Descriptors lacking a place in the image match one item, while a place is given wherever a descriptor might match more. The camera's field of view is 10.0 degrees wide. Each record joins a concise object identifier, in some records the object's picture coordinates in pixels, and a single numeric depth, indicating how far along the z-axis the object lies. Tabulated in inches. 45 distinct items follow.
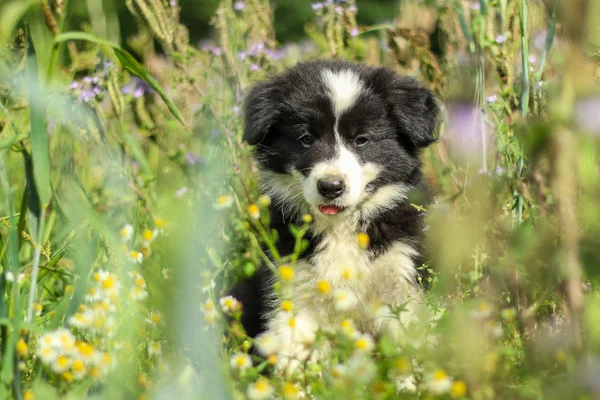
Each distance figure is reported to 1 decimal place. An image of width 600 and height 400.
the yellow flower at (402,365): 89.7
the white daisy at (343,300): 95.5
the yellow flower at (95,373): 94.8
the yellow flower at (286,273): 95.3
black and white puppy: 104.3
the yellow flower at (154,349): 97.6
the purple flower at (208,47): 111.3
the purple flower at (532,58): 104.0
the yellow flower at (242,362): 95.3
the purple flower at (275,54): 112.6
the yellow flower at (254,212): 98.0
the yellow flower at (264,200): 98.5
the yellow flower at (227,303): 97.8
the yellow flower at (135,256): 98.3
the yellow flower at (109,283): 97.1
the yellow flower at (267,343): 95.1
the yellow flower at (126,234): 99.2
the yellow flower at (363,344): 94.9
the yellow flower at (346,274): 96.0
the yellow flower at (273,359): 95.1
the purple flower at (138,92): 110.5
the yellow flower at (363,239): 96.9
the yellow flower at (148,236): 98.4
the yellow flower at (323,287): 95.1
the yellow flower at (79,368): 95.0
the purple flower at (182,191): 108.9
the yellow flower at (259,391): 92.2
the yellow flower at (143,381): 96.6
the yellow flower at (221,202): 99.1
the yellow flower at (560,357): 94.9
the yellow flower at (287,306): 95.6
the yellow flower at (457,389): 82.8
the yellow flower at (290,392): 92.5
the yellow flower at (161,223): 98.7
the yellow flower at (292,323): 95.6
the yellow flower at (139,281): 97.7
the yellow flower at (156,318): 97.1
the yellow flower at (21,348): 96.0
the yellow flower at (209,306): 96.9
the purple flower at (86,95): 108.3
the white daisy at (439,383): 84.3
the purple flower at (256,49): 112.1
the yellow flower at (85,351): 95.2
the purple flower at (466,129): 101.1
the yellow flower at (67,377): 95.2
